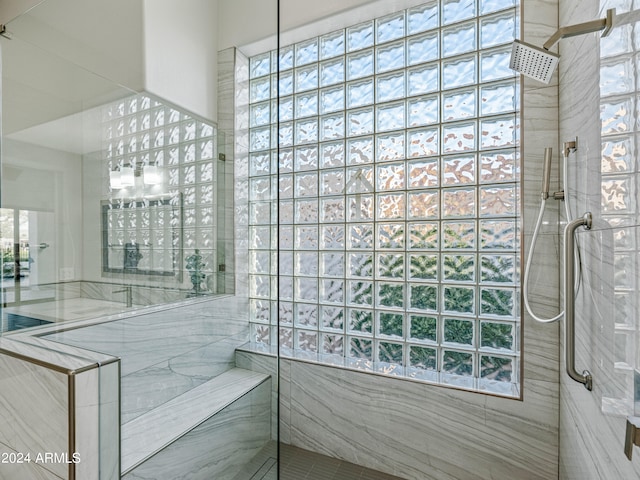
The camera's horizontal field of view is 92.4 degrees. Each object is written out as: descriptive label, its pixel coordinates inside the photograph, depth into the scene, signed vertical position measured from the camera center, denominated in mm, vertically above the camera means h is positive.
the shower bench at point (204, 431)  862 -611
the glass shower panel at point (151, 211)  1048 +112
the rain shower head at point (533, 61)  1024 +609
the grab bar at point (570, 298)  893 -189
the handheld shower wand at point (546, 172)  1265 +269
